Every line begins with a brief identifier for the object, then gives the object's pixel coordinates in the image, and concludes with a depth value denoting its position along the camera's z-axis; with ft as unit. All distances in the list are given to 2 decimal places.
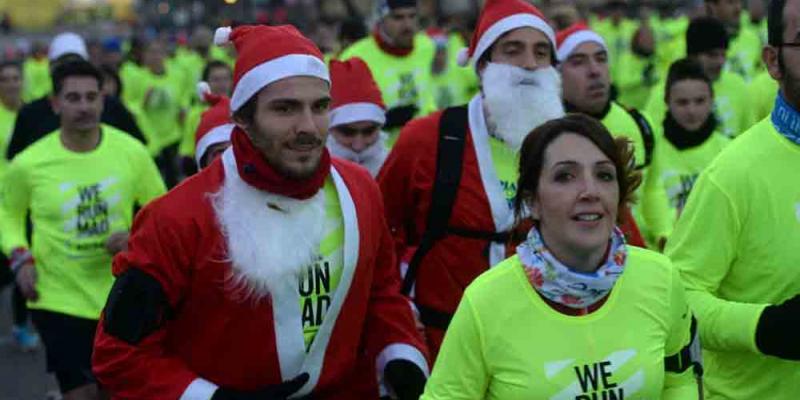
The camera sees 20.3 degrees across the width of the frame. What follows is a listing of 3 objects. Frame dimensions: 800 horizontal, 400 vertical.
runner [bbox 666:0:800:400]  21.27
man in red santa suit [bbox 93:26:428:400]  21.88
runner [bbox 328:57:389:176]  36.84
